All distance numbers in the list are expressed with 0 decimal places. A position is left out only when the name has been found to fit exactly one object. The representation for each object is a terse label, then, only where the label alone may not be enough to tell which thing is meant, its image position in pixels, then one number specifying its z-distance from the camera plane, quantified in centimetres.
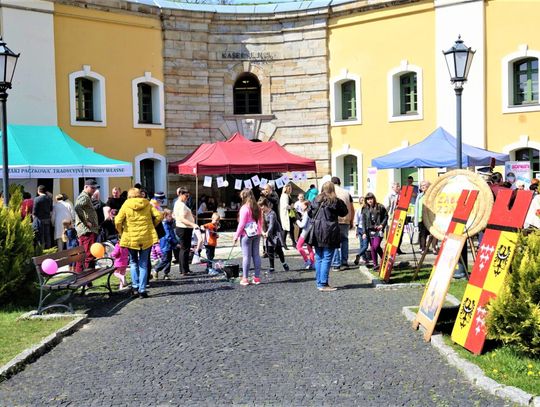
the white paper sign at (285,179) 2280
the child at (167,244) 1312
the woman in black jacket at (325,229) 1103
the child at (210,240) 1397
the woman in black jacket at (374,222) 1355
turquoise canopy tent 1650
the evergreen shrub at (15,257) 1003
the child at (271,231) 1362
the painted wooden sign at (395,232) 1155
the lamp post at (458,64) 1222
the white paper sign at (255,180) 2212
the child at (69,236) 1430
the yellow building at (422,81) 2081
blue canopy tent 1691
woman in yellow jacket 1092
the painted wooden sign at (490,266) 672
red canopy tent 2062
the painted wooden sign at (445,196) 972
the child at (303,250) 1391
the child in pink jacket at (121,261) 1191
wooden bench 948
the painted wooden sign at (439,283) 756
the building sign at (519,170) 1828
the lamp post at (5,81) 1097
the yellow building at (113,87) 2159
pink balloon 948
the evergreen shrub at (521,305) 637
